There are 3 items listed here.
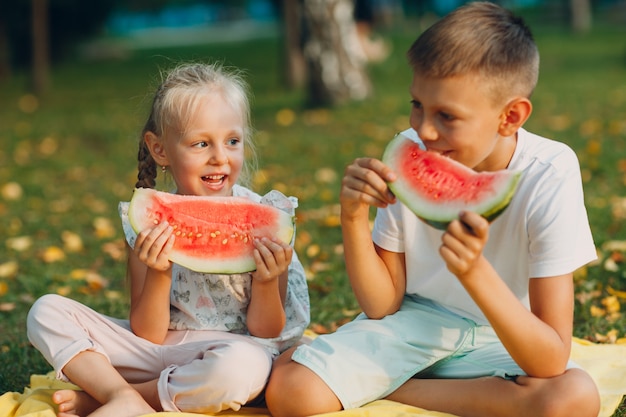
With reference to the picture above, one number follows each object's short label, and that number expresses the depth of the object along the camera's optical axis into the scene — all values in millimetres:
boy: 2709
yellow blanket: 2924
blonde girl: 2994
